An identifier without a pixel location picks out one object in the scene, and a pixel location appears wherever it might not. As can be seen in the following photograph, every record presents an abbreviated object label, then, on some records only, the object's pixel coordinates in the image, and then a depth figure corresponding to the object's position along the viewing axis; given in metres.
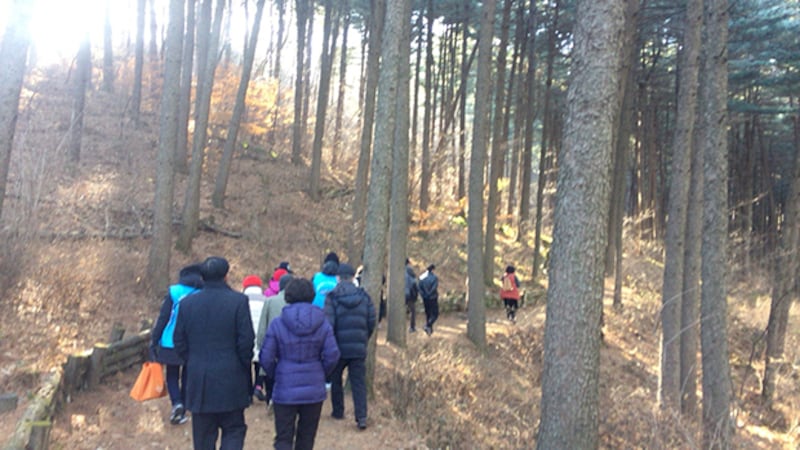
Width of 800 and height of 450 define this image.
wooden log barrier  5.31
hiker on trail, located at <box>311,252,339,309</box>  7.95
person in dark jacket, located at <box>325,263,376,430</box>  7.05
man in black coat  5.02
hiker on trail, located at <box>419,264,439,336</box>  16.06
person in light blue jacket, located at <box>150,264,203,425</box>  6.67
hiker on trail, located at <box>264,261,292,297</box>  9.20
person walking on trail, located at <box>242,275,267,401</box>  8.09
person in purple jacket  5.44
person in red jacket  18.30
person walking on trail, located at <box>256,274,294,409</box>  7.05
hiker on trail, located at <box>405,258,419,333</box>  15.71
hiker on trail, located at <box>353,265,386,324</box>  13.37
